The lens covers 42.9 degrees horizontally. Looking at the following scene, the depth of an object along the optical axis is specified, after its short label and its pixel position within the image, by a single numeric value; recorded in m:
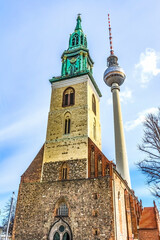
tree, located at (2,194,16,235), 32.70
